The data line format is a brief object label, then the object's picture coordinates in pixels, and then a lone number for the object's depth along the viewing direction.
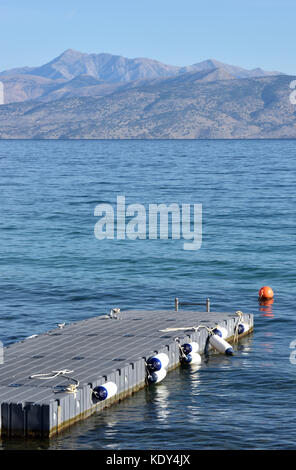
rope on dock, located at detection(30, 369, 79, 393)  26.81
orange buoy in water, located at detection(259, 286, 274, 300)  49.91
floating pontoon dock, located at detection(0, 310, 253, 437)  25.62
